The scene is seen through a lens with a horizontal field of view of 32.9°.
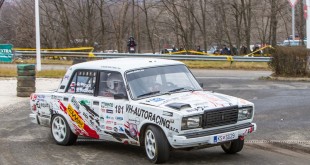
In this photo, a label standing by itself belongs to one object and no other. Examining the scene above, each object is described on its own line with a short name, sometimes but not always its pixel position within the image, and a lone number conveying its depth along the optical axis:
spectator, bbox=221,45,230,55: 38.91
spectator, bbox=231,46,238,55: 41.08
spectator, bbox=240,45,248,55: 40.16
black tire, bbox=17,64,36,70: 16.95
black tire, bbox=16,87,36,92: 17.12
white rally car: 7.55
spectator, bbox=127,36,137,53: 36.22
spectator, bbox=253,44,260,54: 37.99
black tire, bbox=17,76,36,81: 17.19
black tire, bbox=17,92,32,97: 17.19
